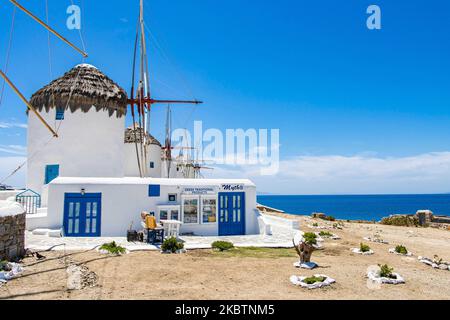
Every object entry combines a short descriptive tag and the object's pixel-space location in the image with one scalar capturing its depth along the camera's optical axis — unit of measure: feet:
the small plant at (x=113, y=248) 37.61
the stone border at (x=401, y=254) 44.19
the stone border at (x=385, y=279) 28.71
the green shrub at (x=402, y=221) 100.48
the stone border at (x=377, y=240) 56.67
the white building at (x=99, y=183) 51.37
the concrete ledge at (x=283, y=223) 58.08
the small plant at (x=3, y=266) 27.91
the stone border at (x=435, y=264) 37.06
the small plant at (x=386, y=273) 29.68
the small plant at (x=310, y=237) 48.18
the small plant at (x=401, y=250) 44.73
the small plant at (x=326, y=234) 58.95
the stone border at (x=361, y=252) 43.27
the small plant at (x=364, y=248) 44.05
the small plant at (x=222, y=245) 42.55
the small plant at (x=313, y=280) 27.14
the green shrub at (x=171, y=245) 39.73
